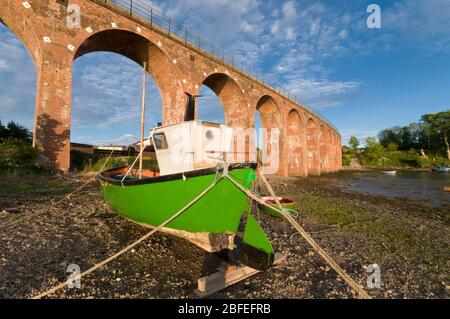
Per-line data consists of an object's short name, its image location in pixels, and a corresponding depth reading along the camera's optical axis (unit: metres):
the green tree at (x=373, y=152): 79.81
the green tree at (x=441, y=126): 73.62
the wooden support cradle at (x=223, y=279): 3.69
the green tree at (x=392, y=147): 87.75
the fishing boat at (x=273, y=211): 9.26
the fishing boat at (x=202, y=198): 4.57
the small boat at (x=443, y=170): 52.34
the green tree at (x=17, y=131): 19.44
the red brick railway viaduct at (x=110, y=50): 12.71
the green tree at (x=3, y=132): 18.97
